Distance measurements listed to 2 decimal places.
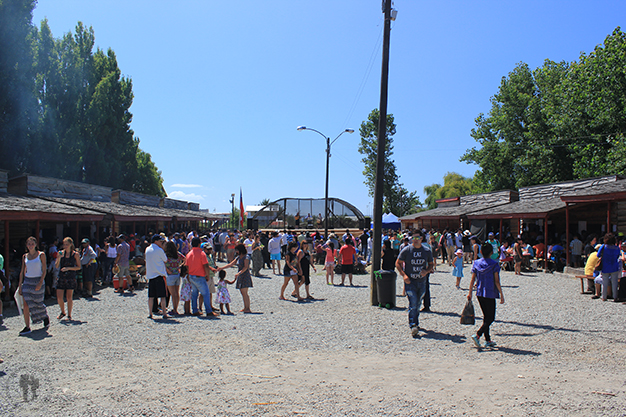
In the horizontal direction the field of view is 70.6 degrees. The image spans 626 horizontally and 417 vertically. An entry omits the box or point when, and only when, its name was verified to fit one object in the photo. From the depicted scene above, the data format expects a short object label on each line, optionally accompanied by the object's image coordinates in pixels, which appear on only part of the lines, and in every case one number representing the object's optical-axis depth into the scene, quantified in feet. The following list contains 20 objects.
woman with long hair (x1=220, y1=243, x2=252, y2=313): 31.73
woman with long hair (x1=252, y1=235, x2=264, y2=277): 56.59
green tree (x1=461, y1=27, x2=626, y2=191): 93.56
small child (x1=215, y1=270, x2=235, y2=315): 31.45
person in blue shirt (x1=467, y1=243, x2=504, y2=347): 21.43
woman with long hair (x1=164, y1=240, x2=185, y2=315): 30.07
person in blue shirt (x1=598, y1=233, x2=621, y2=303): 34.19
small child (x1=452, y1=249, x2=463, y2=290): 41.44
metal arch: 119.14
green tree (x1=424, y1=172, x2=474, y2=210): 189.16
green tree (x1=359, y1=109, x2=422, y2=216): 167.94
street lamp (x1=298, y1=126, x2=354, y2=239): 83.13
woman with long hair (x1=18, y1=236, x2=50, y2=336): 25.17
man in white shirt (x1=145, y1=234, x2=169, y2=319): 29.22
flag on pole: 112.28
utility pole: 34.63
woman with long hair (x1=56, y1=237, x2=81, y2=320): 28.22
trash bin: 33.27
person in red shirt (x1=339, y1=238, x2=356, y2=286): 47.55
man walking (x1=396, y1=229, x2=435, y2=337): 24.58
